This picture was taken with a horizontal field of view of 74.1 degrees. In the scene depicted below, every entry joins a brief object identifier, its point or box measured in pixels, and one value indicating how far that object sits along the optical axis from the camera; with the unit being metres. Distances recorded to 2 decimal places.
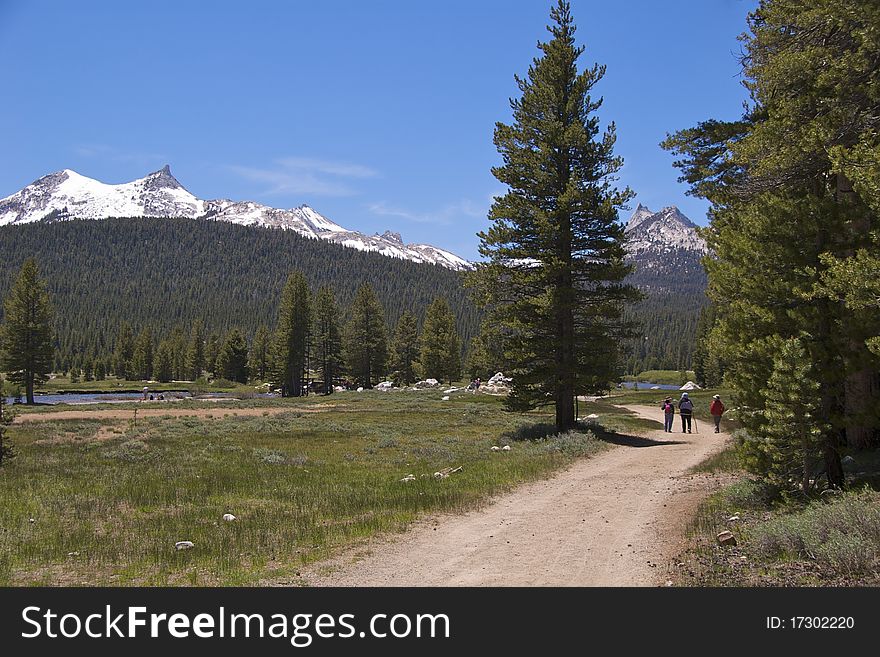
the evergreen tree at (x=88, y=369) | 146.25
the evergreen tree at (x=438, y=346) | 93.19
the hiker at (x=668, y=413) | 31.19
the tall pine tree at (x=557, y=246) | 25.41
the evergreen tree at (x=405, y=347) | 101.38
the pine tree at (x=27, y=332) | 65.38
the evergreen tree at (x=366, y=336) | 92.81
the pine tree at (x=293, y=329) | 86.00
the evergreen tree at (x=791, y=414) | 10.17
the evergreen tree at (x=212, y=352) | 139.89
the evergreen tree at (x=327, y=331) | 94.88
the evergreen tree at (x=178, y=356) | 139.90
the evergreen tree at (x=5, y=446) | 19.27
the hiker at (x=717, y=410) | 30.67
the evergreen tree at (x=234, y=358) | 116.88
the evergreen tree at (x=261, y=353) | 131.38
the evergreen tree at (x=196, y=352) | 134.50
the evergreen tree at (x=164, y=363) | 138.88
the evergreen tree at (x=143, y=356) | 139.25
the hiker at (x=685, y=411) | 31.30
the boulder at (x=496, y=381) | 80.62
